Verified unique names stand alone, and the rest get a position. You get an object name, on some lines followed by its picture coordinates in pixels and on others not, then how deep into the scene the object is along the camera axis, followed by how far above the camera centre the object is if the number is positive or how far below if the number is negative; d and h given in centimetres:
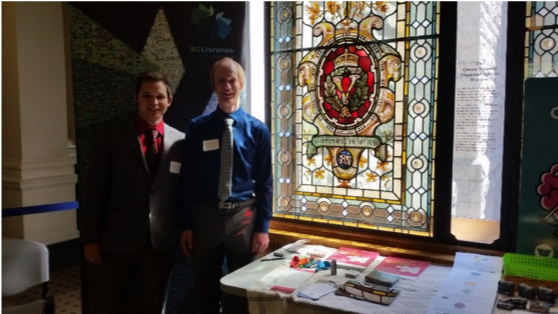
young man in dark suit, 179 -36
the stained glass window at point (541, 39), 193 +38
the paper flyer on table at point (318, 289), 167 -67
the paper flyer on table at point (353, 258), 201 -66
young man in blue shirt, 200 -33
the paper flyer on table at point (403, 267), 192 -67
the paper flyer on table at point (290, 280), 174 -66
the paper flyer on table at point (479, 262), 190 -64
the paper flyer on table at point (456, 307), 151 -66
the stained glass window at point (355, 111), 223 +6
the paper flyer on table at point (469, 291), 160 -66
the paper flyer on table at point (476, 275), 178 -65
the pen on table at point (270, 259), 208 -66
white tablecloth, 157 -67
